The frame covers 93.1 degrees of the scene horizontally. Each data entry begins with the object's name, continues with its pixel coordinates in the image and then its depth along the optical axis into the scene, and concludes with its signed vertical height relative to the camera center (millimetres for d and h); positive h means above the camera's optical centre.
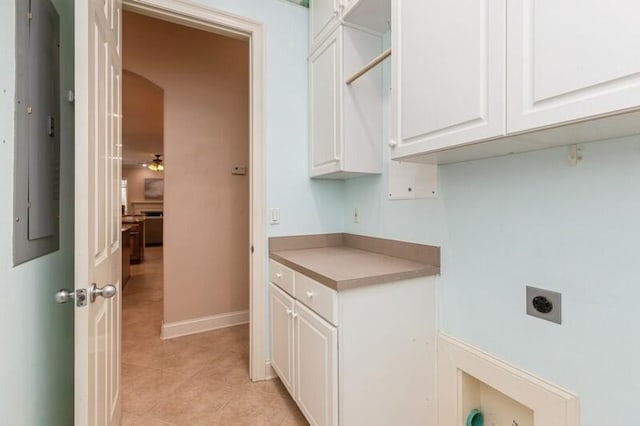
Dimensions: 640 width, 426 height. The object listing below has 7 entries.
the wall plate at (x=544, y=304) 1081 -344
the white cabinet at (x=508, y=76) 703 +391
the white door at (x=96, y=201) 929 +37
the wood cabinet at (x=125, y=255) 4176 -644
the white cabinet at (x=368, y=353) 1279 -645
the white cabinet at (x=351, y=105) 1775 +640
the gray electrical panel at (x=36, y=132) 882 +260
